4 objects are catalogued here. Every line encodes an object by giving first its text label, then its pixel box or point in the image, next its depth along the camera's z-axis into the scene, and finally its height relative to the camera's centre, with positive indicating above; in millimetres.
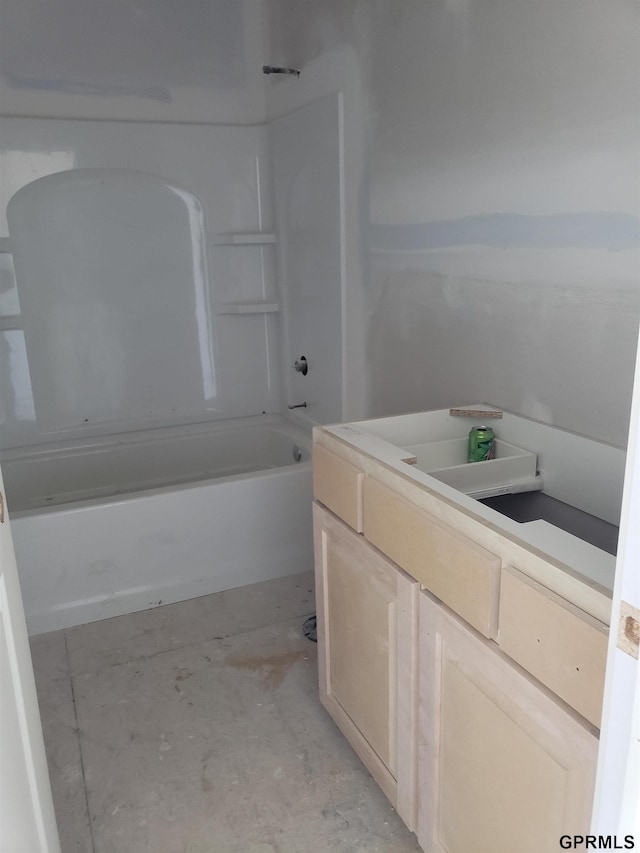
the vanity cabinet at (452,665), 966 -713
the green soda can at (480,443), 1661 -464
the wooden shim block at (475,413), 1782 -421
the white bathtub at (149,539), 2396 -1036
